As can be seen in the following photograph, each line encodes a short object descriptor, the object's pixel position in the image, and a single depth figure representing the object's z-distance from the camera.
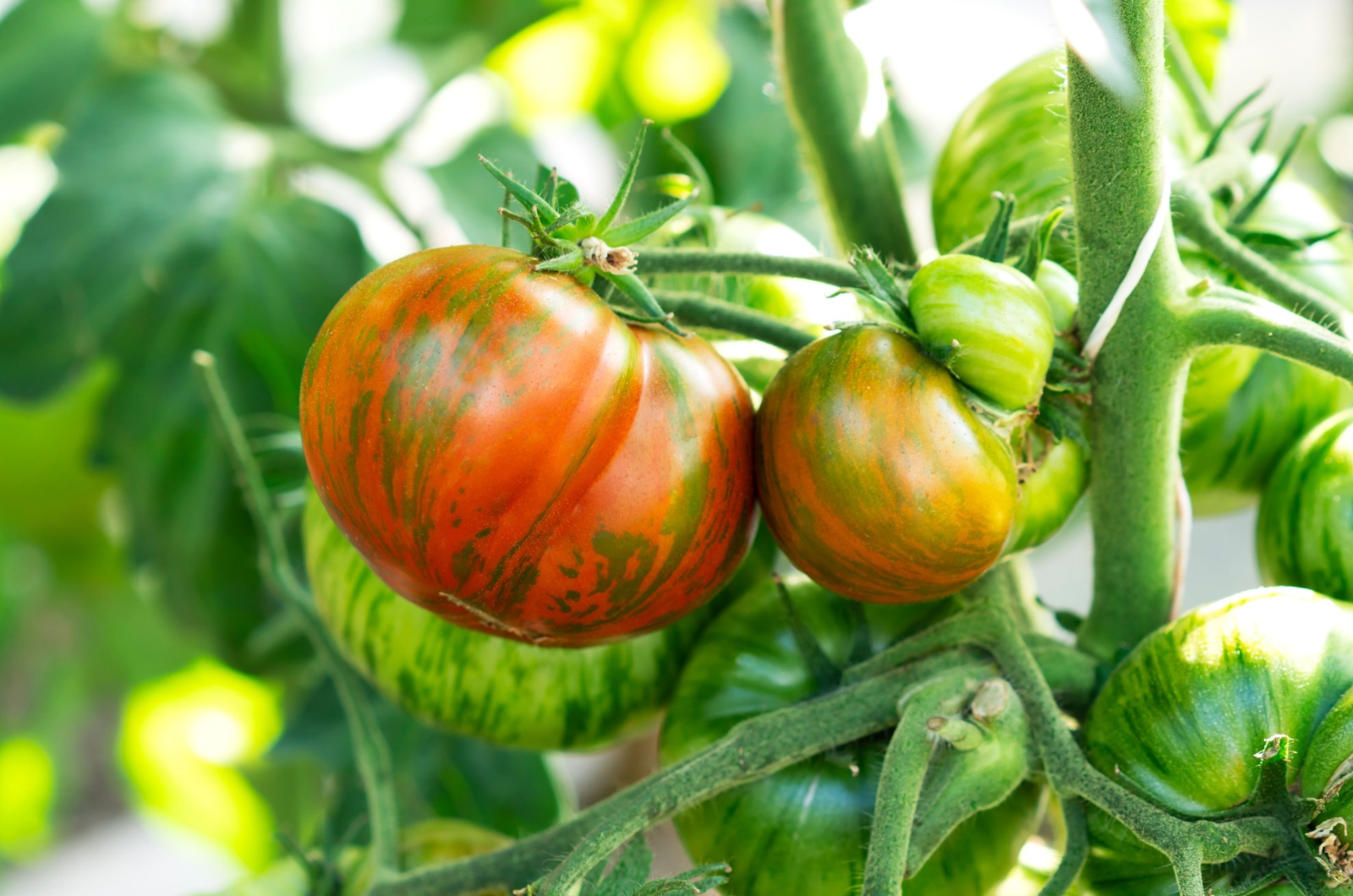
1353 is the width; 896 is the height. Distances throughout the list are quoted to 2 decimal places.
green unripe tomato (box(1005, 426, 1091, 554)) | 0.59
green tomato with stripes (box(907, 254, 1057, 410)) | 0.56
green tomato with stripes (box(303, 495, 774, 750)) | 0.65
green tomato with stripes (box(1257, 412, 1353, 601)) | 0.61
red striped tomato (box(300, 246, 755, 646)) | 0.55
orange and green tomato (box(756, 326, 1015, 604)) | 0.56
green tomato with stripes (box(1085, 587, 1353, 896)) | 0.57
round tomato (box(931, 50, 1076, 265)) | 0.63
